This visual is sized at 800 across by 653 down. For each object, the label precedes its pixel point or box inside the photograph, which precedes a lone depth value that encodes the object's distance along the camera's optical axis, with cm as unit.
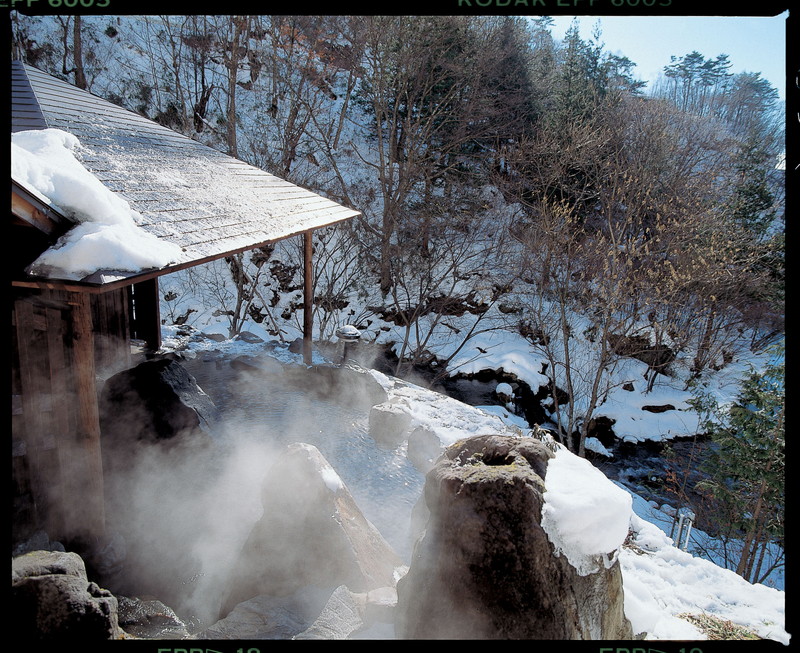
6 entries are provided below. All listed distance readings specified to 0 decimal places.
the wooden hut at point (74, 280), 300
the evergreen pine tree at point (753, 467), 823
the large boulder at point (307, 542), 328
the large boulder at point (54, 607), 231
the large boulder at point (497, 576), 225
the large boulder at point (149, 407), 493
